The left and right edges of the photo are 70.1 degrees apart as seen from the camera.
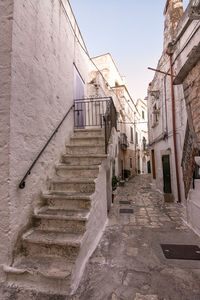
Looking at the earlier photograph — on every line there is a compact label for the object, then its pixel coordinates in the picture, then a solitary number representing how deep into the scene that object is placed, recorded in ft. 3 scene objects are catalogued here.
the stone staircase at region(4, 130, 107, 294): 5.57
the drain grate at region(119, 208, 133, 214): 14.90
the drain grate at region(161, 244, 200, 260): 7.59
